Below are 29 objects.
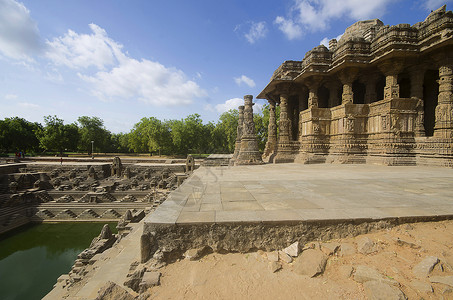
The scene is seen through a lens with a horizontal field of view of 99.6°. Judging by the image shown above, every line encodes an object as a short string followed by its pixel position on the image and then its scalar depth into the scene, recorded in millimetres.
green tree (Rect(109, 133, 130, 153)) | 51188
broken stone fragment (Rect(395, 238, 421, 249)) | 2119
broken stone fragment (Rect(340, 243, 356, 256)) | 2146
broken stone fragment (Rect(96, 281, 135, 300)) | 1733
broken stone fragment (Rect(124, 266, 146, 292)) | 1944
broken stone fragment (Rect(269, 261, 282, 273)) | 2010
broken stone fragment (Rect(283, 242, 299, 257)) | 2188
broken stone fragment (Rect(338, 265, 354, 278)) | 1860
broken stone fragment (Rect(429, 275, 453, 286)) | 1647
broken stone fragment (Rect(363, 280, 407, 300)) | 1532
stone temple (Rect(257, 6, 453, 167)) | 9016
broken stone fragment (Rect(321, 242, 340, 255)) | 2171
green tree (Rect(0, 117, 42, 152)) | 34812
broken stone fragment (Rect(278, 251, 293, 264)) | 2130
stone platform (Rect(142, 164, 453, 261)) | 2328
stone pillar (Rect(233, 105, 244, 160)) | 14803
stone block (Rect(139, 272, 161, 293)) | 1900
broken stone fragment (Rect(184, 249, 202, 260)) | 2244
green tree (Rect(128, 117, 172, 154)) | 35688
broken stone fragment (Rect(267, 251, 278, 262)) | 2166
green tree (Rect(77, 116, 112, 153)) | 38469
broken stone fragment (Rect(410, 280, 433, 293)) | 1592
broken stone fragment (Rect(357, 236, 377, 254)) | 2135
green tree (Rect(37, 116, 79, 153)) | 33000
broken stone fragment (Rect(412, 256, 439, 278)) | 1769
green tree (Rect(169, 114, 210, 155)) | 35094
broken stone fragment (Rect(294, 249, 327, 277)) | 1932
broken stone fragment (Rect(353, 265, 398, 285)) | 1733
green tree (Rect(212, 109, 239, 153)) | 33656
